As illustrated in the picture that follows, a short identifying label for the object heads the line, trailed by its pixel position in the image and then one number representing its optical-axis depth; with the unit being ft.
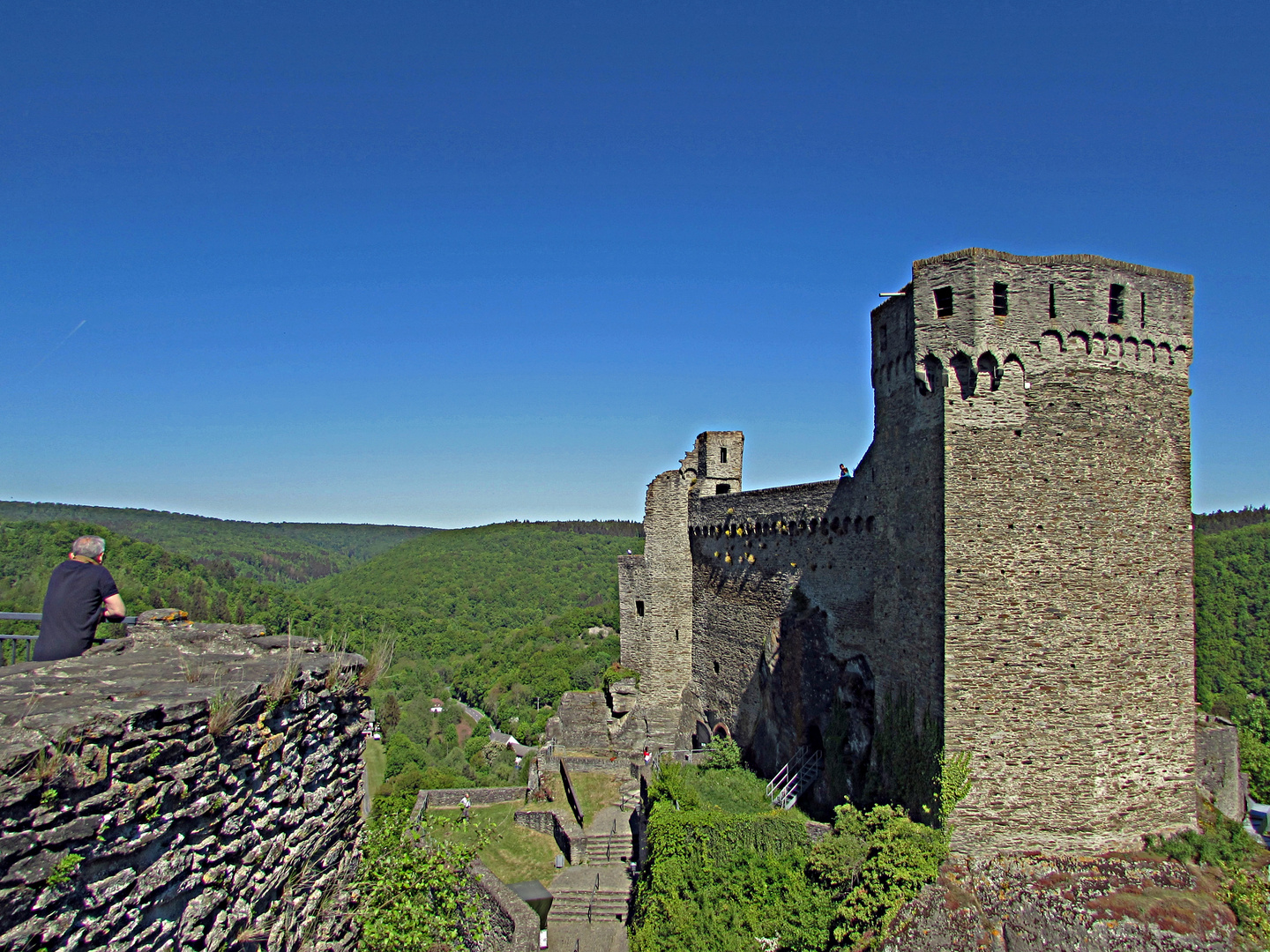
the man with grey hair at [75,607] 19.35
